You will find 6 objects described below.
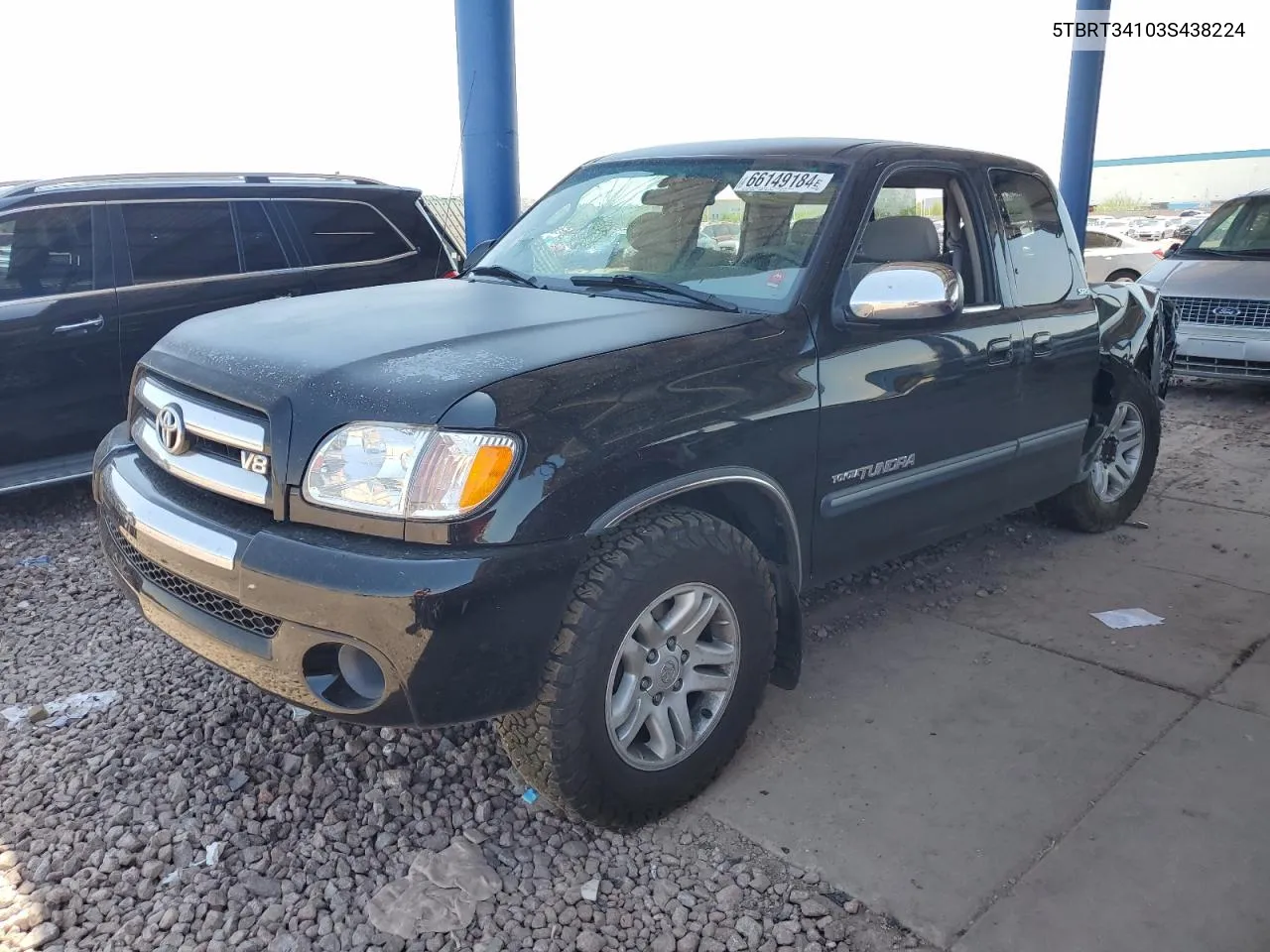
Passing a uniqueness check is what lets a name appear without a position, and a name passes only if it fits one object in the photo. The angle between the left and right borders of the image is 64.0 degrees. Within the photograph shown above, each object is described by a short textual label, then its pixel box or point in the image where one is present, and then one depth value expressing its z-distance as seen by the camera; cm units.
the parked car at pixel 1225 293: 829
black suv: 508
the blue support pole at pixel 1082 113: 1035
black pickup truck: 231
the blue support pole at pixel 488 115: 597
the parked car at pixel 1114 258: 1289
